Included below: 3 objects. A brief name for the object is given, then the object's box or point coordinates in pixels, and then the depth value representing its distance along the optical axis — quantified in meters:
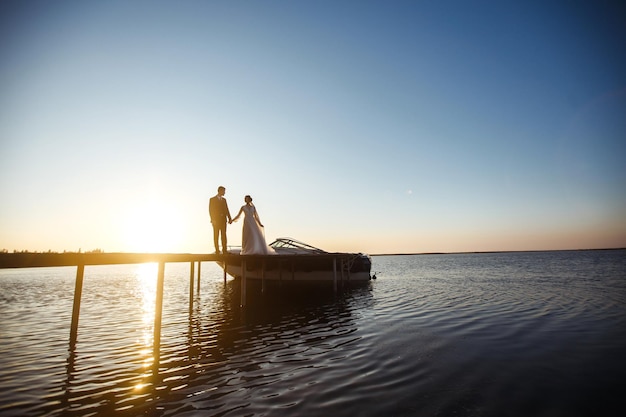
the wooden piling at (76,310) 8.87
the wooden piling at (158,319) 7.71
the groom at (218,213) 12.70
